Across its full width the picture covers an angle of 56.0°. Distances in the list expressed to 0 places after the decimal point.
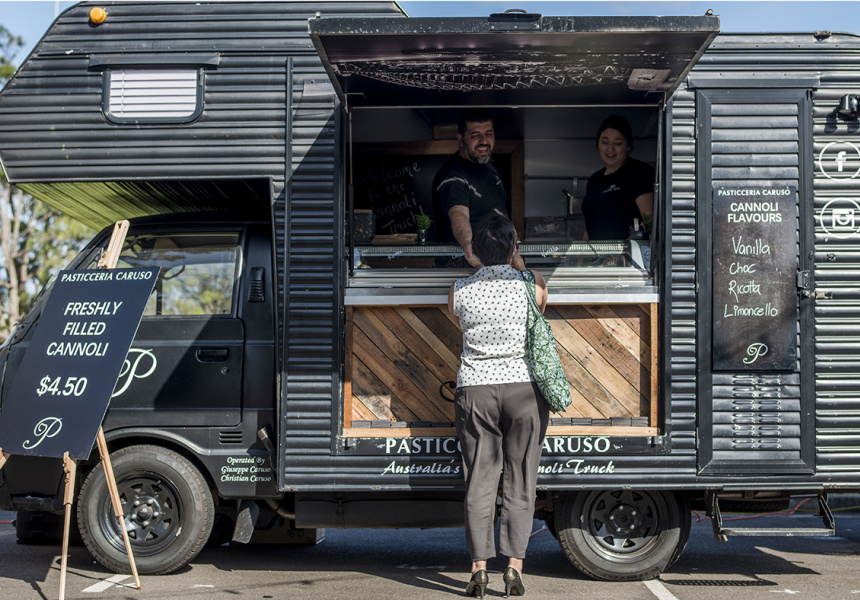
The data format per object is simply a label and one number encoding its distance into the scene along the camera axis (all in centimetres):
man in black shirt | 520
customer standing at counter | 429
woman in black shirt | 515
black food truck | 457
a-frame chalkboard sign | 434
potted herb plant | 519
